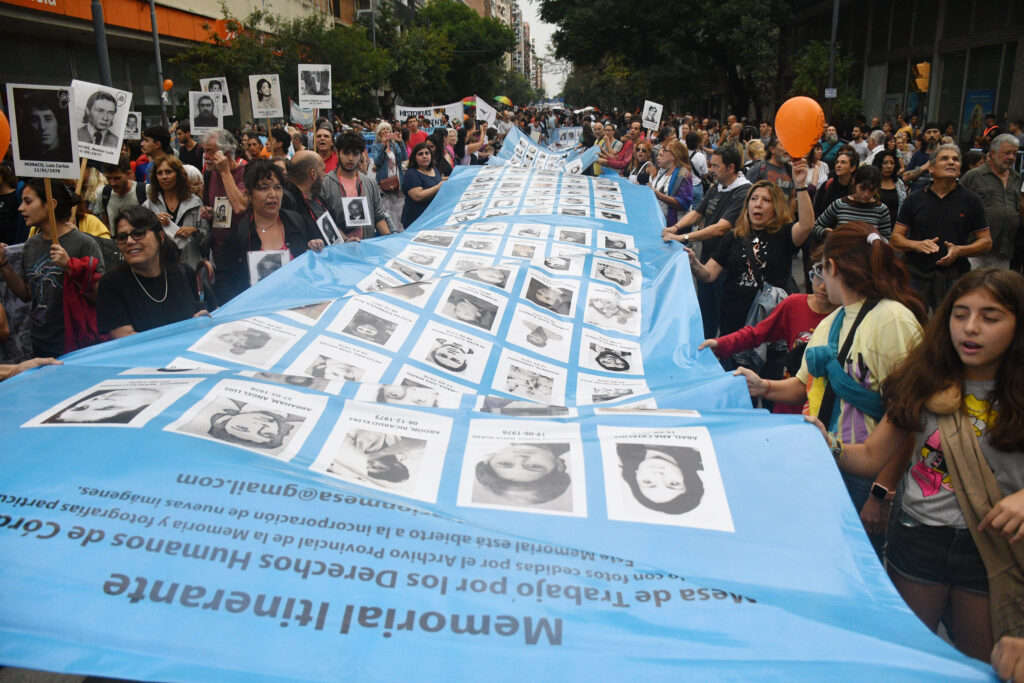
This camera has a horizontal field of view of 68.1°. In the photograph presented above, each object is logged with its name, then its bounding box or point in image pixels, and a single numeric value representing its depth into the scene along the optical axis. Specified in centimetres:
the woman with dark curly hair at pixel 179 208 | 560
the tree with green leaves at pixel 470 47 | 6775
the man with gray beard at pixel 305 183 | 569
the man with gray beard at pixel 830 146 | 1194
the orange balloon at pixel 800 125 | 525
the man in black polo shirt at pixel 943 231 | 571
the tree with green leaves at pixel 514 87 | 9356
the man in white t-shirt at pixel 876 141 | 1285
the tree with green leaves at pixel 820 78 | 2311
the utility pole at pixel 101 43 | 1208
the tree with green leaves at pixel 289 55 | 2327
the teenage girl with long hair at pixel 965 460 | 218
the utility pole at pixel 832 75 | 2083
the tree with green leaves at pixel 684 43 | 3000
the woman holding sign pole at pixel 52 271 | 435
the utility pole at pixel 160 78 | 1661
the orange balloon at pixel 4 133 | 475
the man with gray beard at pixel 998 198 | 752
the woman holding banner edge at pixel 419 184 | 757
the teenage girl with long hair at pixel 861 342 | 261
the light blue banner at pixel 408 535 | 163
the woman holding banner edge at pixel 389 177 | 881
